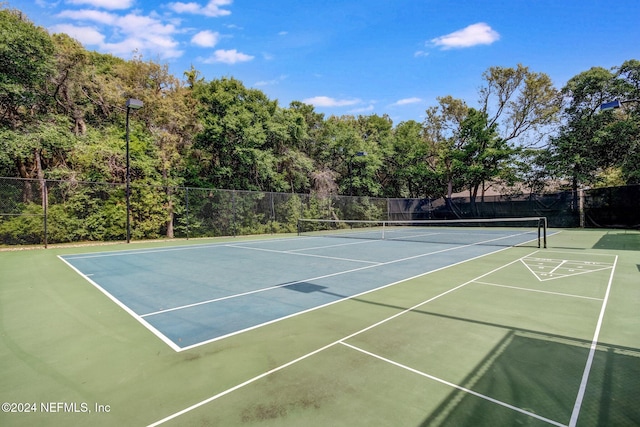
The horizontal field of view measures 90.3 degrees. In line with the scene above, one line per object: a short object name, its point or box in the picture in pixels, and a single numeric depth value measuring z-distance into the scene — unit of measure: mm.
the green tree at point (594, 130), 23344
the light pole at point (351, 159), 24745
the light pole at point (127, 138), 12500
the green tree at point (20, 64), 14414
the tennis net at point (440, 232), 15303
